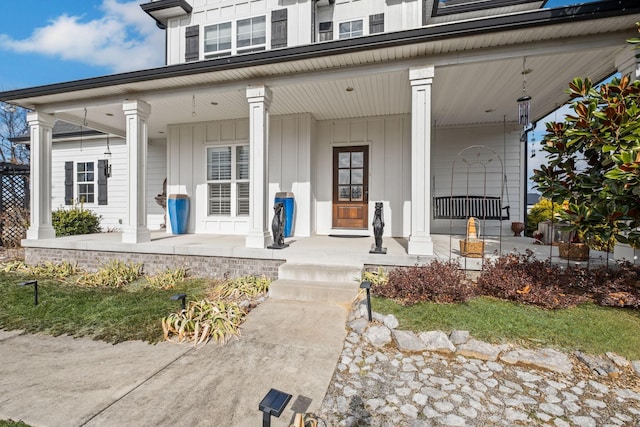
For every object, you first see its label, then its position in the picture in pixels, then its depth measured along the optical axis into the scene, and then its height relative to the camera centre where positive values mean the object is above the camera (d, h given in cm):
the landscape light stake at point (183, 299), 311 -96
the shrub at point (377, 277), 389 -91
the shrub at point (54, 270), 521 -112
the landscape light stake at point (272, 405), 136 -92
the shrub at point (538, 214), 677 -10
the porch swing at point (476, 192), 645 +40
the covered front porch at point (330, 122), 392 +188
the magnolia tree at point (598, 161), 273 +51
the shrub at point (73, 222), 745 -36
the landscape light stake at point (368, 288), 299 -81
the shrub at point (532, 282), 306 -81
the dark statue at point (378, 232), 431 -33
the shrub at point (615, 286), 293 -80
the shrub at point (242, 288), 401 -111
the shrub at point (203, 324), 282 -114
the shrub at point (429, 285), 324 -86
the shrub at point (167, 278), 453 -111
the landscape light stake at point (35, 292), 368 -106
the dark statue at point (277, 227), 473 -29
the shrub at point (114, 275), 471 -111
